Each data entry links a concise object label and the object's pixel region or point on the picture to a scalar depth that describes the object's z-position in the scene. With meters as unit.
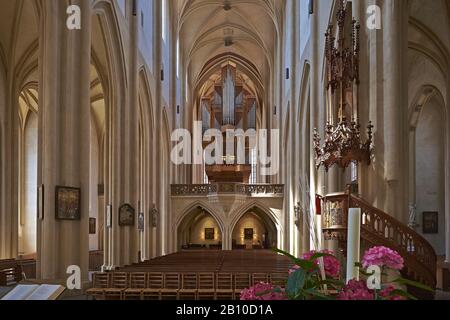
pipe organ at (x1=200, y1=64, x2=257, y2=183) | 39.31
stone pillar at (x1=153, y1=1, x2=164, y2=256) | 24.48
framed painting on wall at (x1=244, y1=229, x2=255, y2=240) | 38.59
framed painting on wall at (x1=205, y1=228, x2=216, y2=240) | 38.47
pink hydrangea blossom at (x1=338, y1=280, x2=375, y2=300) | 1.72
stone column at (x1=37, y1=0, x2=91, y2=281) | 11.80
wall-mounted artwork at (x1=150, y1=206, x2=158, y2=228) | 24.00
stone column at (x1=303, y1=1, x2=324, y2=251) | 17.95
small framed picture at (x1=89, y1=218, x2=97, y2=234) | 29.90
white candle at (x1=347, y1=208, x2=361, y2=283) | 1.84
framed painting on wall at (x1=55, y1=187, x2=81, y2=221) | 11.90
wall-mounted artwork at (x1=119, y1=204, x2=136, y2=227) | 17.97
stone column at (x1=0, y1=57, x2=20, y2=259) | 19.25
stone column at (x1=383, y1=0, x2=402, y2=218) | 10.03
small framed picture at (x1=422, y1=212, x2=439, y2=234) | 23.31
